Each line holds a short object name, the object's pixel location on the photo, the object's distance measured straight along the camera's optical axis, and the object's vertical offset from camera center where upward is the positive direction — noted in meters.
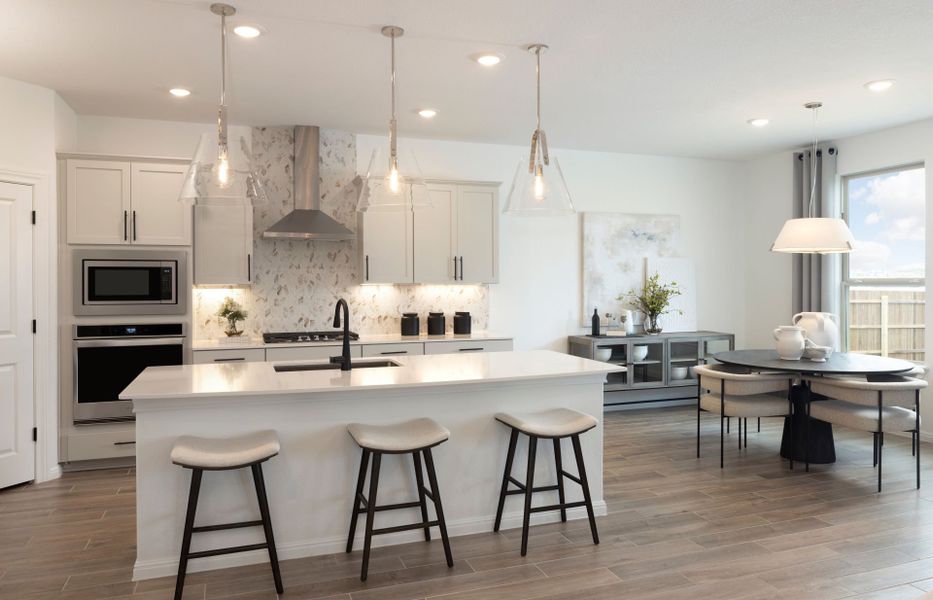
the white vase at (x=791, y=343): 4.86 -0.37
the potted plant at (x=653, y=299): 6.90 -0.07
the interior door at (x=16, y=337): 4.38 -0.30
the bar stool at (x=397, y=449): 3.00 -0.72
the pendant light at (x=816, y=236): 4.83 +0.42
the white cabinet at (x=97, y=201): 4.79 +0.67
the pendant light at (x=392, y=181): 3.60 +0.63
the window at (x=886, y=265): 5.81 +0.26
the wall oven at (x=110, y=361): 4.79 -0.51
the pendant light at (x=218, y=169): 3.24 +0.61
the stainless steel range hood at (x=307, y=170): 5.71 +1.06
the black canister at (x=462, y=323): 6.12 -0.28
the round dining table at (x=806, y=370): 4.49 -0.52
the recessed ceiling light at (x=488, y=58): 3.94 +1.42
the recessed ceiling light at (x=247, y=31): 3.50 +1.41
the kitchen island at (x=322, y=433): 3.06 -0.71
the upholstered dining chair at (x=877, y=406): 4.25 -0.76
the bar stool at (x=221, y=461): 2.76 -0.71
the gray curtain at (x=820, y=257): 6.42 +0.35
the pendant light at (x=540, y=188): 3.63 +0.58
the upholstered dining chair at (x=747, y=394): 4.75 -0.74
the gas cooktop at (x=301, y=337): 5.42 -0.38
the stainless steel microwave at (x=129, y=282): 4.80 +0.08
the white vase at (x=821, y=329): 5.00 -0.28
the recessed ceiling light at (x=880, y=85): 4.52 +1.45
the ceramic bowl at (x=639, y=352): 6.70 -0.61
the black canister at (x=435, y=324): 6.06 -0.29
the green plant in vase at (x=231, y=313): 5.52 -0.18
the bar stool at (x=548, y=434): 3.27 -0.71
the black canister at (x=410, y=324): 5.98 -0.29
